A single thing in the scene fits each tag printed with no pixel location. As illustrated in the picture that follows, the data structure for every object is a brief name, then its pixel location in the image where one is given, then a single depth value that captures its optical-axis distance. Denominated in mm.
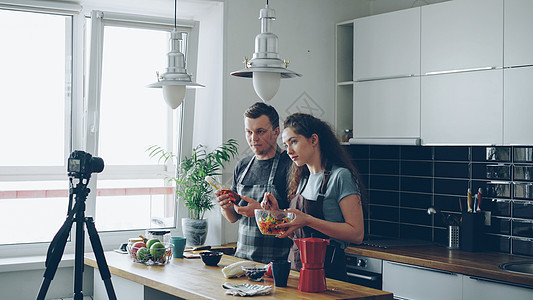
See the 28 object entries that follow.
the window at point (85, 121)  3768
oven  3803
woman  2650
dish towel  2367
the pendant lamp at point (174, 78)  2906
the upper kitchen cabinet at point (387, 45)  3977
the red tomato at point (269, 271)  2666
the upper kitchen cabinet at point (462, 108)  3527
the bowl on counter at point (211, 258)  3010
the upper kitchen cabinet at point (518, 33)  3383
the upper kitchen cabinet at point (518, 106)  3375
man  3182
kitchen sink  3268
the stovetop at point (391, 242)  3953
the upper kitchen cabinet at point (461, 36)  3541
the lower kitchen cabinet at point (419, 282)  3409
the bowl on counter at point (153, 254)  3025
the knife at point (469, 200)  3867
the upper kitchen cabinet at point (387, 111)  3971
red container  2406
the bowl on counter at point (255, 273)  2600
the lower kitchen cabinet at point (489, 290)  3105
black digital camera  2539
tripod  2412
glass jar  3281
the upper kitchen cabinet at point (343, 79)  4629
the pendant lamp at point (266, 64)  2488
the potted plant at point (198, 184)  3959
